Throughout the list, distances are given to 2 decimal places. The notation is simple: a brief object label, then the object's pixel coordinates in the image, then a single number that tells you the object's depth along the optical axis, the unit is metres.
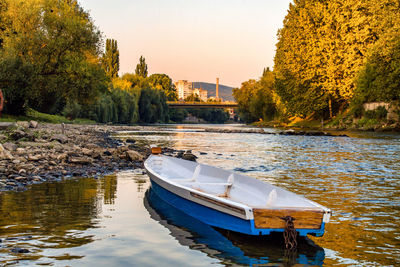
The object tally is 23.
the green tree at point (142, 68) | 131.90
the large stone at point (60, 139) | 19.95
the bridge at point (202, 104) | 116.31
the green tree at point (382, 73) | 41.38
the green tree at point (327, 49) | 48.78
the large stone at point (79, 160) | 14.49
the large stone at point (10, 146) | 14.86
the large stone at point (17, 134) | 18.21
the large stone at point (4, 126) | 20.84
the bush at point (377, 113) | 45.41
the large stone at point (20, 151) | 14.48
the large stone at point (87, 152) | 16.39
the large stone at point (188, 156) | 18.32
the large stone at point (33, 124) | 26.66
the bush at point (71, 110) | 57.66
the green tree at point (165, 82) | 167.75
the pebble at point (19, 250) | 5.85
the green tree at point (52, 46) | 35.88
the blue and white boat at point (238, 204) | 6.01
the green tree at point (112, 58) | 106.06
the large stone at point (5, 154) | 13.02
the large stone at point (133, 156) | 16.85
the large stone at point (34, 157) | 13.72
